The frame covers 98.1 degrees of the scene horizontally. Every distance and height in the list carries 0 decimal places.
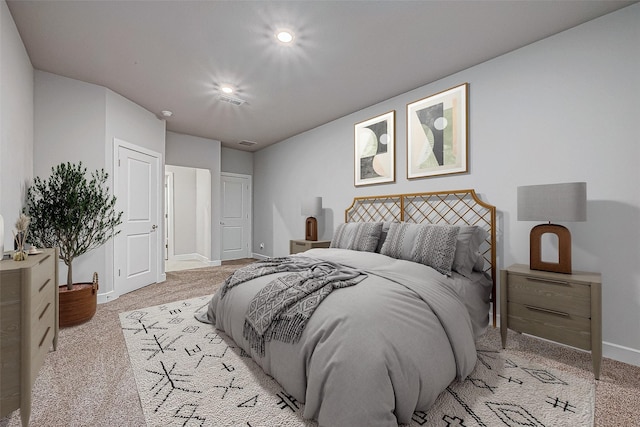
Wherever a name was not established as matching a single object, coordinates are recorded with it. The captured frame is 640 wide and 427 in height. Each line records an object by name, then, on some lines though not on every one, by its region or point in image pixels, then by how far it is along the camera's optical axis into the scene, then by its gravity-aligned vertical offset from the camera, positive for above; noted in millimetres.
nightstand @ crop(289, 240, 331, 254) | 4296 -522
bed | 1289 -632
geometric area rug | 1438 -1078
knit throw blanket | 1639 -570
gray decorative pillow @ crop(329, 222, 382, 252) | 3102 -290
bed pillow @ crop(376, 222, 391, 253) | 3131 -256
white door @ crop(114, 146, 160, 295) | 3662 -149
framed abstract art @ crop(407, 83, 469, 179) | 2938 +880
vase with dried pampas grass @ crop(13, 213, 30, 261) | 1630 -145
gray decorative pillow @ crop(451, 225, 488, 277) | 2447 -331
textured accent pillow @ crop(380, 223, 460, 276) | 2387 -302
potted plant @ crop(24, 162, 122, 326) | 2703 -96
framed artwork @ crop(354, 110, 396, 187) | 3629 +855
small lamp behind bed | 4480 -24
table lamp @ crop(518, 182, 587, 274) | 1967 +10
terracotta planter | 2625 -915
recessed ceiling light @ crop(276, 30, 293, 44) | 2338 +1511
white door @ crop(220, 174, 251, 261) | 6211 -109
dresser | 1340 -632
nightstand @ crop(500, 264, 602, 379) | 1832 -679
